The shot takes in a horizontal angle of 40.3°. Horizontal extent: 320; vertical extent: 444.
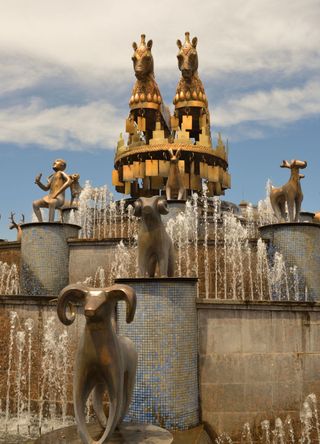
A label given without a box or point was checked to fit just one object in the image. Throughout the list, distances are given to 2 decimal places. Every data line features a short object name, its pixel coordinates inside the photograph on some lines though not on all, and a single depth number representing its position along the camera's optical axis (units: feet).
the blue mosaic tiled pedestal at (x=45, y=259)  42.55
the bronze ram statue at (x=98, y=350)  17.08
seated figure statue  50.01
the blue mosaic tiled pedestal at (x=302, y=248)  39.73
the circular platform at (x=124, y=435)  18.70
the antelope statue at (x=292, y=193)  45.09
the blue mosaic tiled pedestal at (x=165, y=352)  26.25
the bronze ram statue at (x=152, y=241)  27.07
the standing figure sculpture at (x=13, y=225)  69.37
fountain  27.12
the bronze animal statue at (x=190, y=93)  75.87
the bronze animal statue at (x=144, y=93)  73.26
